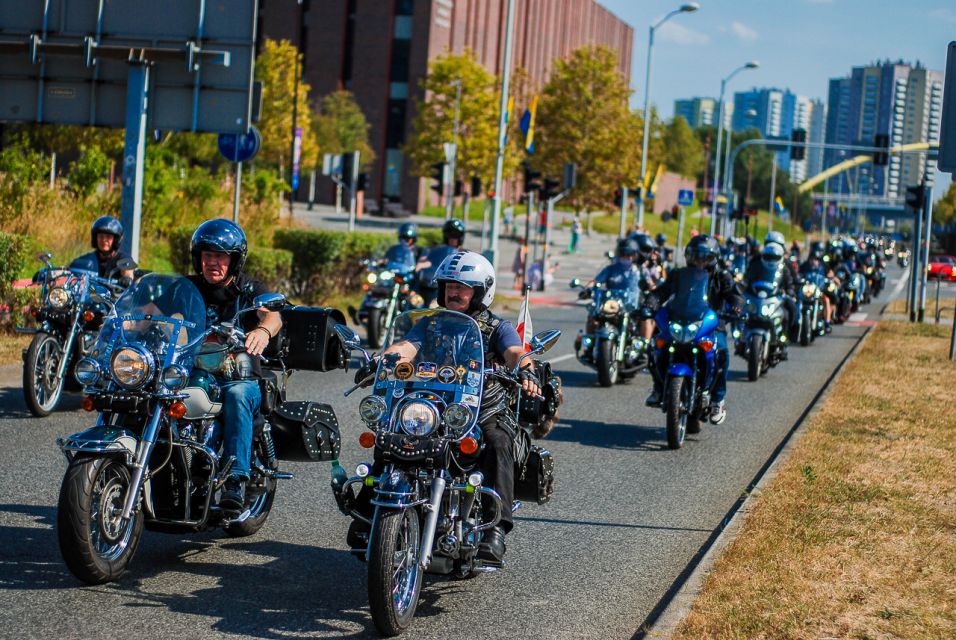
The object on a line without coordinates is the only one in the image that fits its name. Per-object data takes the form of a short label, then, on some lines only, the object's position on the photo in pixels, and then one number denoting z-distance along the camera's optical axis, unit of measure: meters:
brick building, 84.56
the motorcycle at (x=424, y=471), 5.37
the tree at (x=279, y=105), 66.81
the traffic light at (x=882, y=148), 52.47
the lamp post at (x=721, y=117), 63.82
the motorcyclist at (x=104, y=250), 11.61
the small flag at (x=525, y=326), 6.93
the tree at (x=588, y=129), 67.38
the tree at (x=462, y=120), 68.81
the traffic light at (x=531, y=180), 33.56
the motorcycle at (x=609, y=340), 15.29
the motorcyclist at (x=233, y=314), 6.34
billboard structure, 17.23
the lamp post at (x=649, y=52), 50.69
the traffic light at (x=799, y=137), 51.91
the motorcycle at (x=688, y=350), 11.20
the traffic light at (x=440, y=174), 42.56
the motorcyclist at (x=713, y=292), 11.67
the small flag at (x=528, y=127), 30.03
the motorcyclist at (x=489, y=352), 5.96
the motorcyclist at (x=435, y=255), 15.85
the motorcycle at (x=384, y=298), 17.28
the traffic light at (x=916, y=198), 29.85
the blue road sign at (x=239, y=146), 20.94
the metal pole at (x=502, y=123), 32.41
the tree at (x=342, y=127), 75.00
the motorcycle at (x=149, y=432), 5.61
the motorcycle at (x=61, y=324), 10.83
